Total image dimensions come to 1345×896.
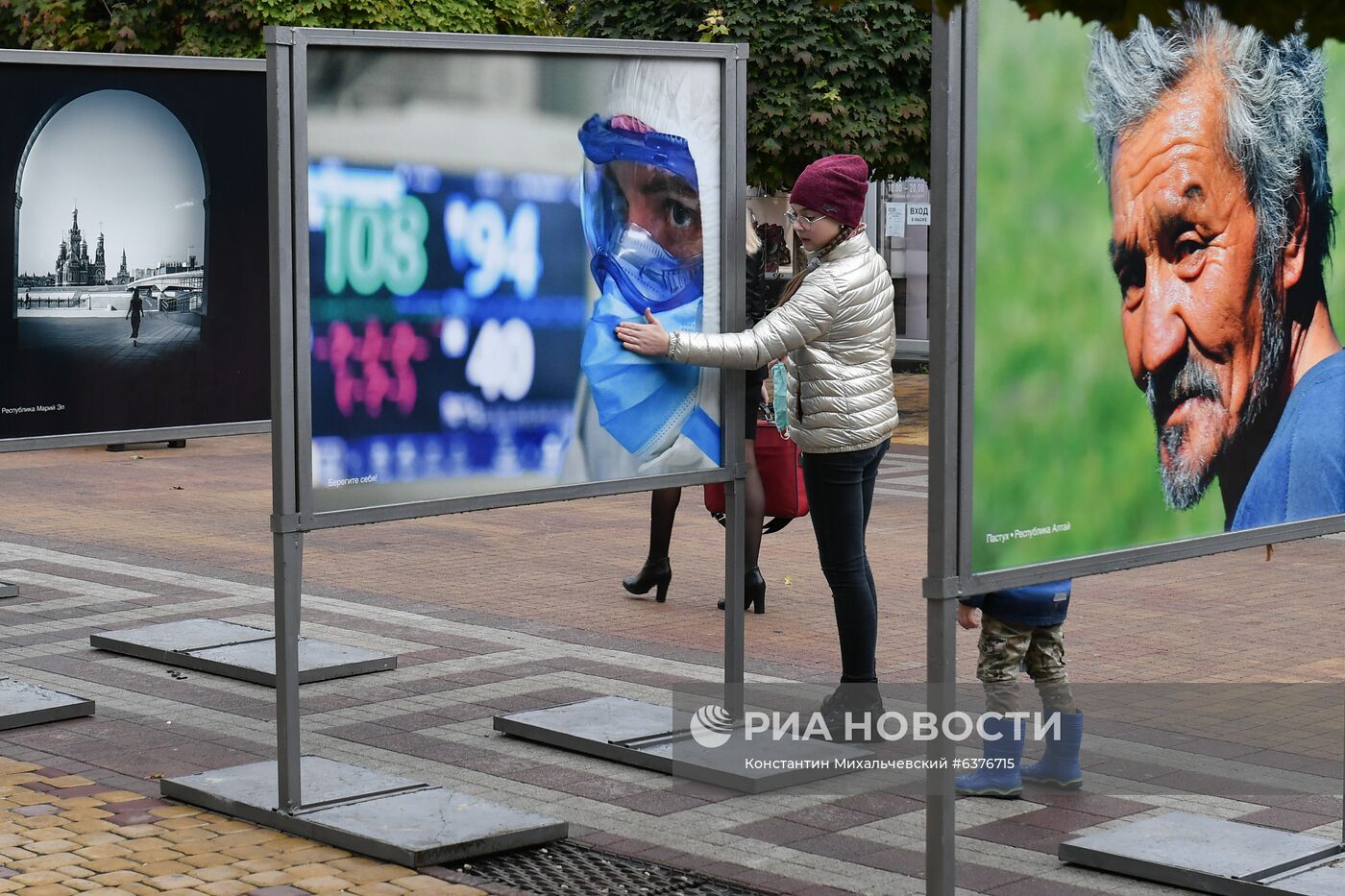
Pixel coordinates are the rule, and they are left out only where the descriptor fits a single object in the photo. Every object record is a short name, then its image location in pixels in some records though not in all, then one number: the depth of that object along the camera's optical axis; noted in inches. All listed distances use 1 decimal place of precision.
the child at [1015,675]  450.6
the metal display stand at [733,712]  491.2
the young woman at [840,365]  501.7
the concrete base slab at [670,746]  478.3
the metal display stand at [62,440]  539.2
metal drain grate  392.5
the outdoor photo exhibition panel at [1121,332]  331.6
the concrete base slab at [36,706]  534.9
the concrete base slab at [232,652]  604.7
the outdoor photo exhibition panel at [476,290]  418.0
